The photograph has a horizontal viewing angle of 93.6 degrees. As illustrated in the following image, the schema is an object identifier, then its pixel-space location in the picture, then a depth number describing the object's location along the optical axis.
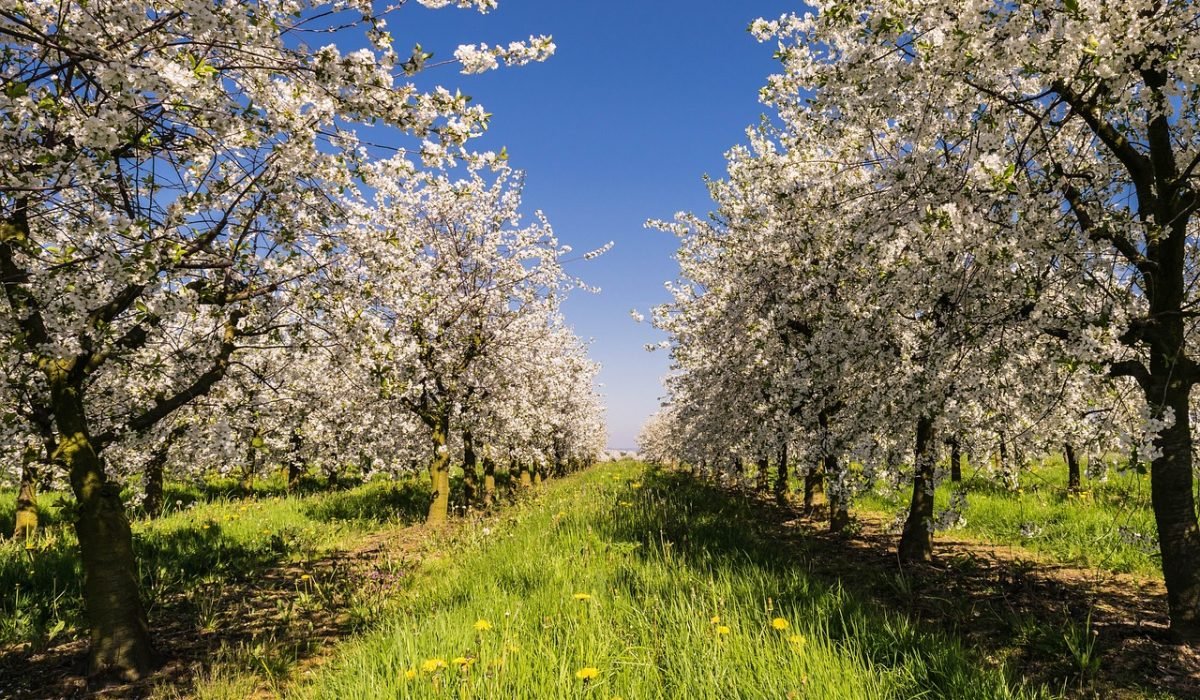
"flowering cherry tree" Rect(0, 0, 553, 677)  4.05
